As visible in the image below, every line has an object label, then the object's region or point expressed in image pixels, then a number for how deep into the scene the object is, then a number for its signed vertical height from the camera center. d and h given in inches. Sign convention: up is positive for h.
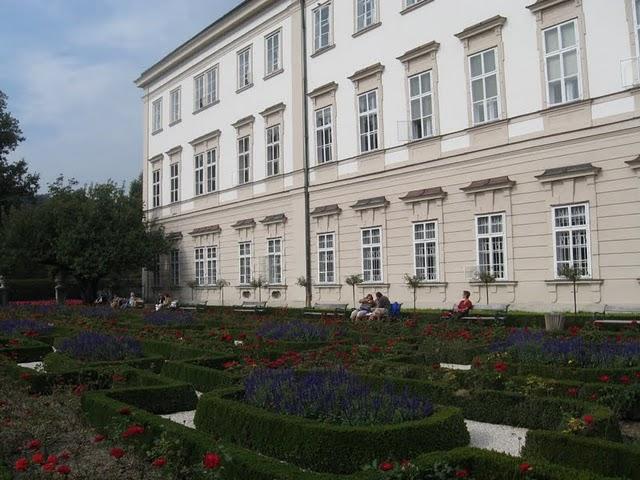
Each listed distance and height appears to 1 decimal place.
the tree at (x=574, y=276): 646.5 +7.8
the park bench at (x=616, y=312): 563.2 -28.5
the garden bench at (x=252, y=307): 960.0 -22.1
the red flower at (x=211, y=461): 162.7 -41.3
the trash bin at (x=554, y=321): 565.0 -31.5
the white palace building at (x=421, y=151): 663.1 +176.7
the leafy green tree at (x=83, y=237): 1280.8 +119.4
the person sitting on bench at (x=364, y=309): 743.1 -22.0
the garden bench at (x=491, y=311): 665.0 -26.5
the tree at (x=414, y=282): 806.5 +7.4
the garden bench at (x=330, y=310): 833.7 -25.0
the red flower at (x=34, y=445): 203.1 -45.0
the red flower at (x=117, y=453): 183.2 -43.3
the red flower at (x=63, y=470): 171.1 -44.5
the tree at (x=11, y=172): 1800.2 +353.3
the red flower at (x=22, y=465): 167.5 -42.0
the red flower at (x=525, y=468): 177.8 -49.1
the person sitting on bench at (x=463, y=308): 682.8 -22.1
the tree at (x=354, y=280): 891.4 +13.3
